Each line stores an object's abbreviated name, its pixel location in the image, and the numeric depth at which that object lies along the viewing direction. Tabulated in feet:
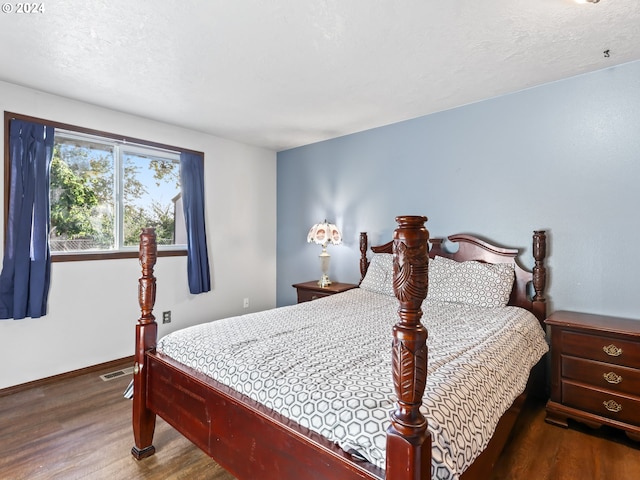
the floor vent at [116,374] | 9.30
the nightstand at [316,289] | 11.21
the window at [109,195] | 9.34
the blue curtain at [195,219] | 11.64
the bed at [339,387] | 2.85
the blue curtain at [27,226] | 8.26
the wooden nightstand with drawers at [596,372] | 6.37
